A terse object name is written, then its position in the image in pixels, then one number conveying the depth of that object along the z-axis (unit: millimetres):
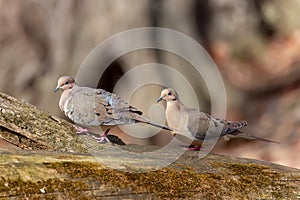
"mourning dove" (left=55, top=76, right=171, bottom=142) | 8359
